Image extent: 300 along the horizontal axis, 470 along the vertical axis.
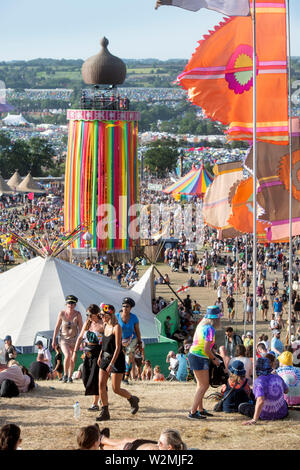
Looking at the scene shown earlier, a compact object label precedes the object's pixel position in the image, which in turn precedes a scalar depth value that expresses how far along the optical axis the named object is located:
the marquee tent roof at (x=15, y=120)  188.60
